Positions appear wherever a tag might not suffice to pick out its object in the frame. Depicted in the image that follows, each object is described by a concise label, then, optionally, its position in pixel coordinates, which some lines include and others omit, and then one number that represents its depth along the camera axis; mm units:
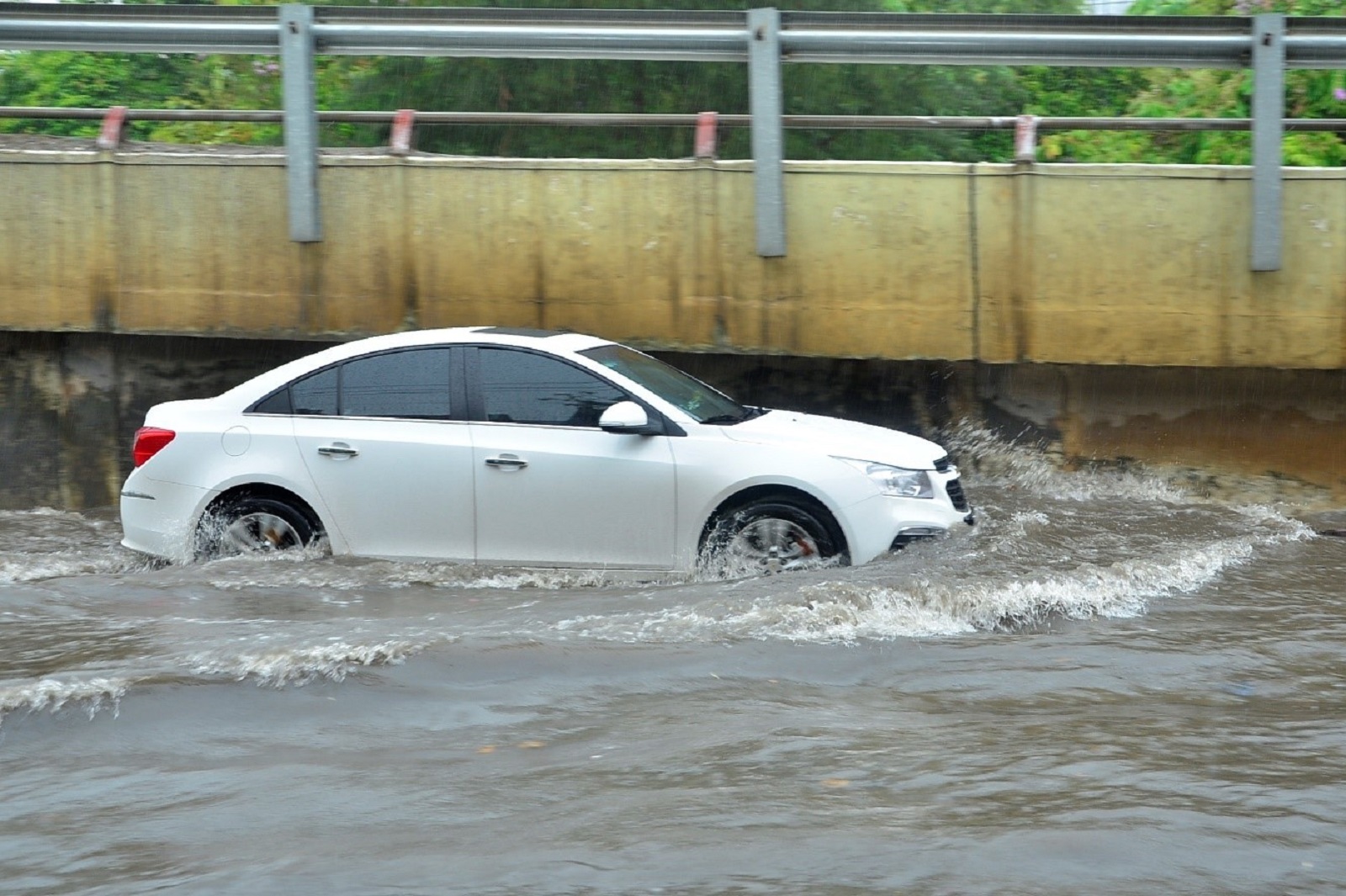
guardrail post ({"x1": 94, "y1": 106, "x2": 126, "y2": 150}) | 20656
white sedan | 15422
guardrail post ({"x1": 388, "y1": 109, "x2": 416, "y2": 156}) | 20437
